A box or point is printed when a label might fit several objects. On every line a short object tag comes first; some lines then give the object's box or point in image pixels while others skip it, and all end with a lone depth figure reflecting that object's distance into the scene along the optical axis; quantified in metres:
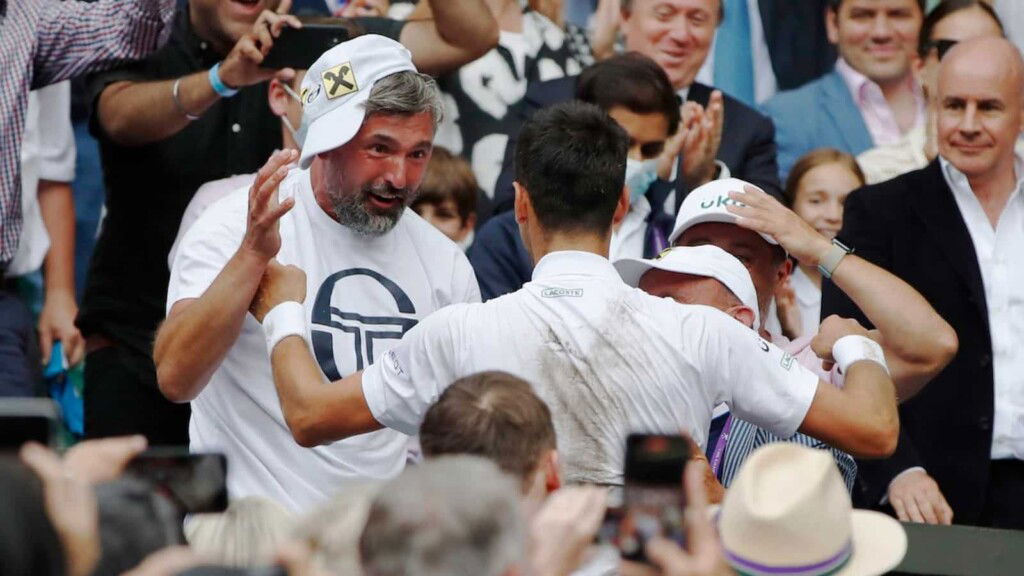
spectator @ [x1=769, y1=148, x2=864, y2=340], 13.80
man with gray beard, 9.87
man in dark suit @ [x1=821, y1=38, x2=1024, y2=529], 12.34
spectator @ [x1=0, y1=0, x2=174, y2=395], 11.94
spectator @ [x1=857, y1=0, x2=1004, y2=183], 14.85
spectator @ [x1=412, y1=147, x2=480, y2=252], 13.27
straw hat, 7.11
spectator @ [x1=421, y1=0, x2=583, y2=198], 13.81
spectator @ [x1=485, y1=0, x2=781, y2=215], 12.99
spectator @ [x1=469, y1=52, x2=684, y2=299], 12.56
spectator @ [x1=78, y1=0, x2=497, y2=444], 12.09
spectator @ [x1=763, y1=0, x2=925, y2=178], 15.18
